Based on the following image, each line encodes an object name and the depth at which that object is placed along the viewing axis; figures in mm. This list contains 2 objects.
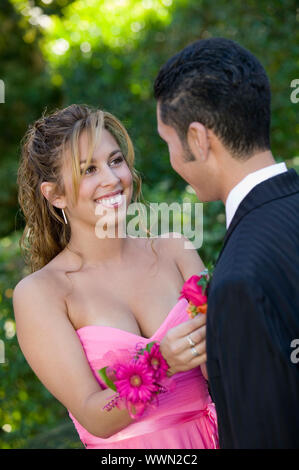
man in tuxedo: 3067
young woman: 3487
